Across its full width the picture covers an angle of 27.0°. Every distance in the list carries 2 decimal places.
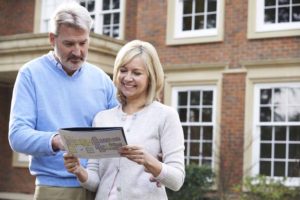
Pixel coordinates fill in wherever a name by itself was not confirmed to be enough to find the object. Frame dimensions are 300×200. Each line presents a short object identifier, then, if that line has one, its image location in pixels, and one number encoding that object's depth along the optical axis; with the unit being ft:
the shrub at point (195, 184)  39.58
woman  9.32
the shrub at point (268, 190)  37.27
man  9.35
